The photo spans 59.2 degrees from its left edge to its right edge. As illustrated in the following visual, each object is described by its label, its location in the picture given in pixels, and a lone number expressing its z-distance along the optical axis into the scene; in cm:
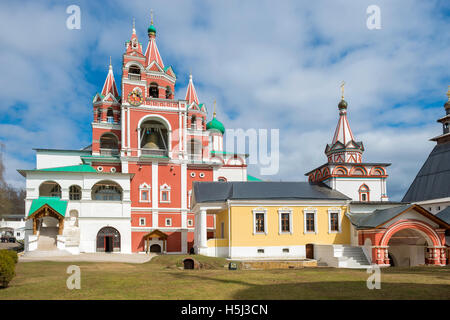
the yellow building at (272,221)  2744
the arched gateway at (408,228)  2439
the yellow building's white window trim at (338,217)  2858
